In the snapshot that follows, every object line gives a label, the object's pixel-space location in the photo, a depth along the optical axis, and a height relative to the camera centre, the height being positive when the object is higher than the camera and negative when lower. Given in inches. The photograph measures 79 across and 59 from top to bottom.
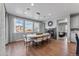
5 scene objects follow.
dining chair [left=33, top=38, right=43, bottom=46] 150.4 -50.2
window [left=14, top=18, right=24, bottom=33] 144.4 +12.9
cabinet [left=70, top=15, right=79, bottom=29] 140.8 +28.5
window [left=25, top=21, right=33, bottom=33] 146.4 +12.7
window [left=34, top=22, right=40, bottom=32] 147.2 +10.4
